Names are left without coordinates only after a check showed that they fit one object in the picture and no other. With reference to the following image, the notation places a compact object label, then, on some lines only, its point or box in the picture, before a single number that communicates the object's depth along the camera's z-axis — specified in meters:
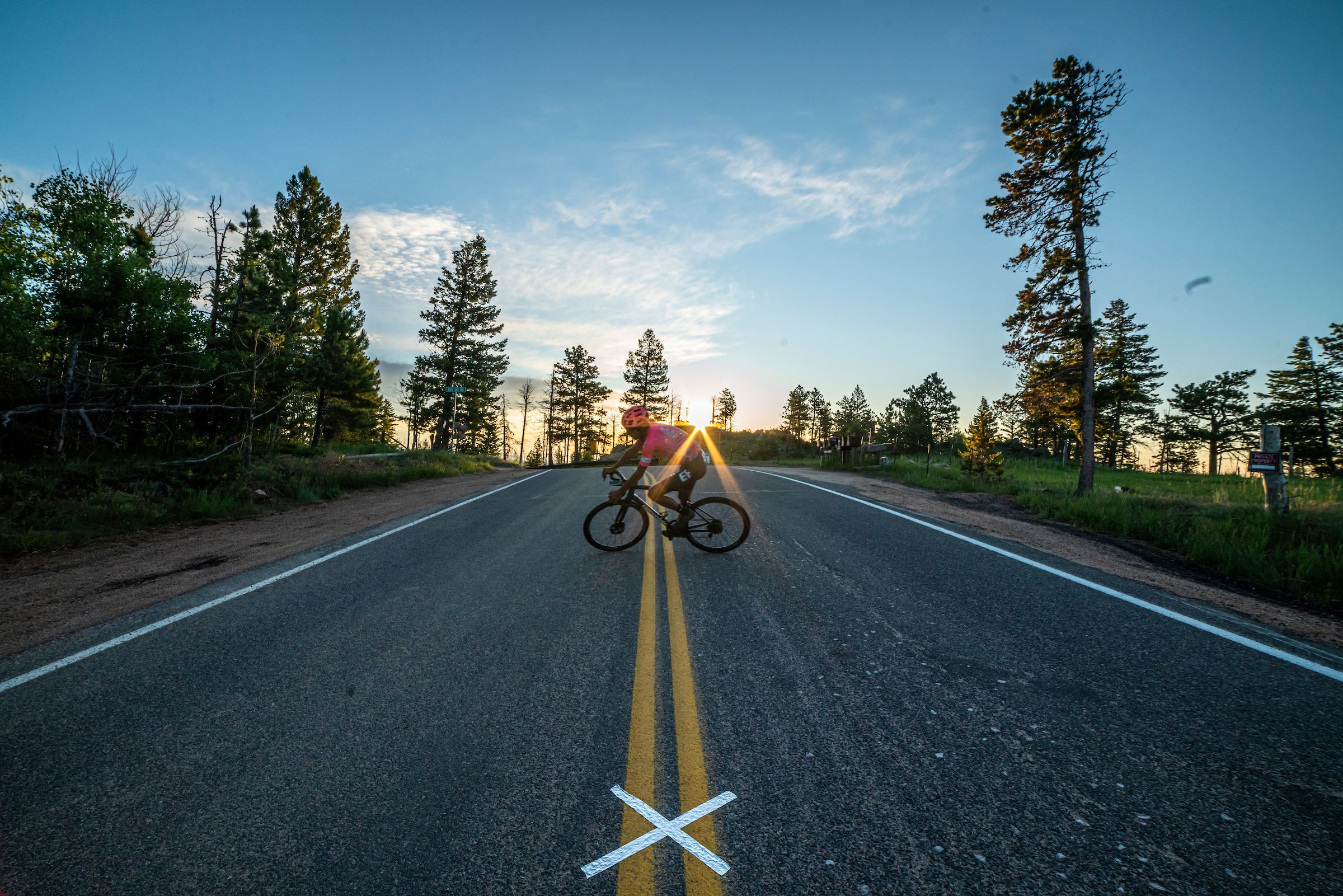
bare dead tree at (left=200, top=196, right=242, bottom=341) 13.70
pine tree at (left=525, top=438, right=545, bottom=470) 82.44
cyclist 6.63
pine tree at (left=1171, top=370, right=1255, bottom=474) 57.25
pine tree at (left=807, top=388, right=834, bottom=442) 99.25
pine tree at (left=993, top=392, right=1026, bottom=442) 74.81
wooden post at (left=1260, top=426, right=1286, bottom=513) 7.98
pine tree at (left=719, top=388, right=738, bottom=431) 103.69
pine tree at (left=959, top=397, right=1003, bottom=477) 24.89
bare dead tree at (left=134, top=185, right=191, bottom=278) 14.28
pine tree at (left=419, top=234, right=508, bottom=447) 36.03
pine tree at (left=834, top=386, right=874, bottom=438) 100.00
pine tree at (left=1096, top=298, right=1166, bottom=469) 45.84
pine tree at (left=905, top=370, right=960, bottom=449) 73.69
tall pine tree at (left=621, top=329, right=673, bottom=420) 67.62
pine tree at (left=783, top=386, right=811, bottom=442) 97.31
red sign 8.03
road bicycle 6.83
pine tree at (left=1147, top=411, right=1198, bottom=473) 61.44
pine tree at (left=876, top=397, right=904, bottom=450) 80.44
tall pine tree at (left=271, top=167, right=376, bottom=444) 27.83
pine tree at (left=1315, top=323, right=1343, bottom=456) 45.03
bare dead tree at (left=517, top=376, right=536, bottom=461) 80.50
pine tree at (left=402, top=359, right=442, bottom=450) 37.51
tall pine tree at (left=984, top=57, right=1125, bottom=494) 15.71
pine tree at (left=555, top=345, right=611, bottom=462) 64.75
